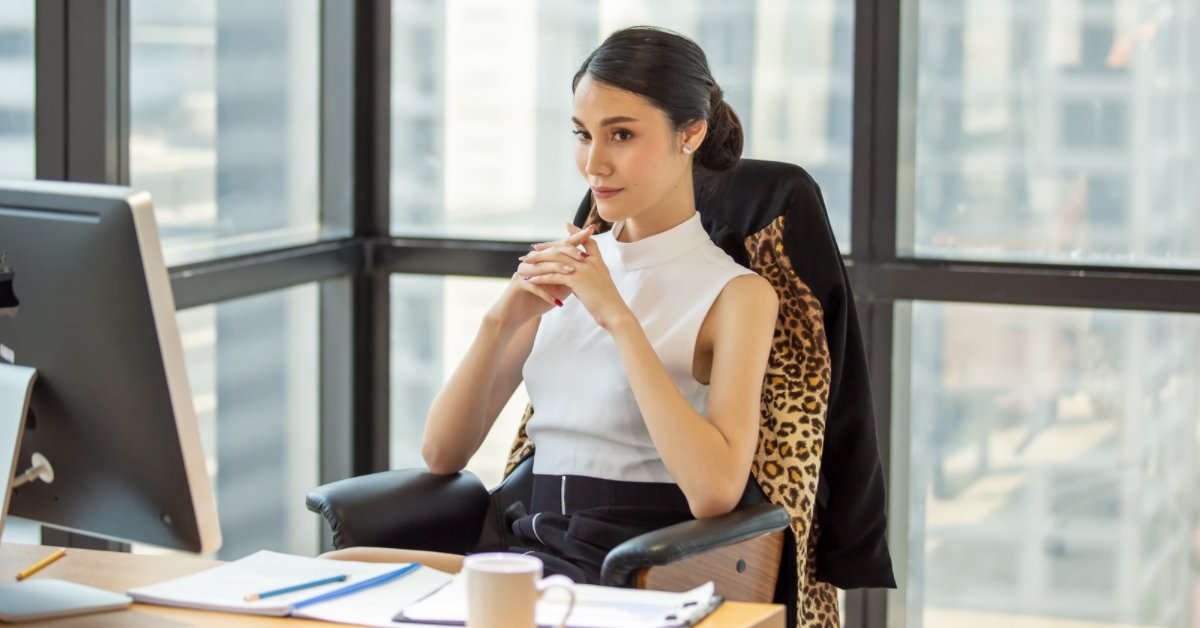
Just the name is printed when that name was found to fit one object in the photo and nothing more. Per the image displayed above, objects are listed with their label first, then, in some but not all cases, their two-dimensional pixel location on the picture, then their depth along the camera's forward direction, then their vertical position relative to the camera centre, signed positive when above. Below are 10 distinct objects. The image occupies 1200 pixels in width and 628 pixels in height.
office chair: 3.07 -0.28
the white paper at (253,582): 2.59 -0.30
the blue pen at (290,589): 2.60 -0.30
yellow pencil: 2.66 -0.30
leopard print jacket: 3.10 -0.21
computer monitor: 2.49 -0.11
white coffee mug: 2.46 -0.26
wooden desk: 2.56 -0.30
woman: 3.01 -0.13
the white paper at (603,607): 2.55 -0.30
